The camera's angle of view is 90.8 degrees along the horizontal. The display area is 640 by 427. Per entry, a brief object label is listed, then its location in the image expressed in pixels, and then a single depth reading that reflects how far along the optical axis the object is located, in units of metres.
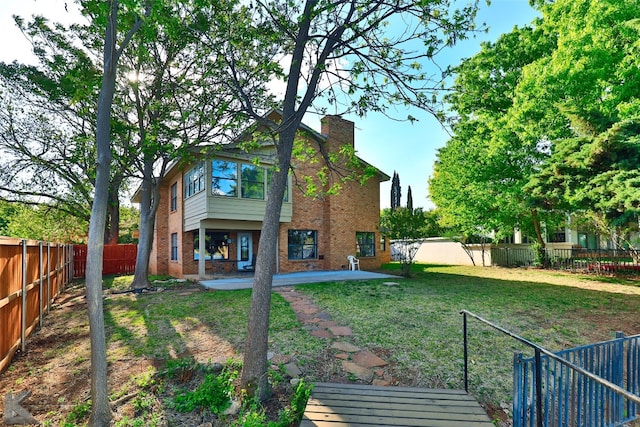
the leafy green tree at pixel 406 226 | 14.22
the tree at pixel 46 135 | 10.77
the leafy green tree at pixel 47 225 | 21.67
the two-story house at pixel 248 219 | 12.63
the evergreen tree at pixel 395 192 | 40.00
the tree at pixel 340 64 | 3.73
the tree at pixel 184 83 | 4.42
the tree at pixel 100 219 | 3.06
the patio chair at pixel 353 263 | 16.25
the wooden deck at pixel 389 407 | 2.69
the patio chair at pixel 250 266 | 15.66
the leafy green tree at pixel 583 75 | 9.06
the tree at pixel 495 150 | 13.57
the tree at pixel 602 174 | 7.86
